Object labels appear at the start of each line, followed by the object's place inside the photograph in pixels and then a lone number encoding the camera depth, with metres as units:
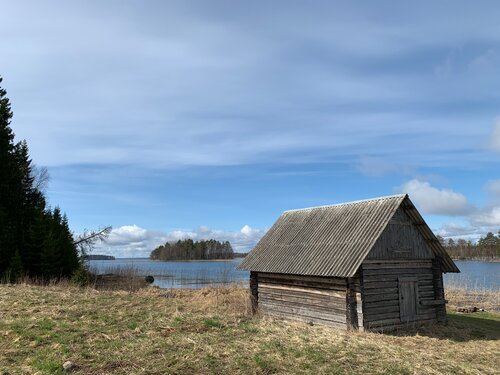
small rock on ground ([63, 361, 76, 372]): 7.73
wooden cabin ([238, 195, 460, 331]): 17.02
